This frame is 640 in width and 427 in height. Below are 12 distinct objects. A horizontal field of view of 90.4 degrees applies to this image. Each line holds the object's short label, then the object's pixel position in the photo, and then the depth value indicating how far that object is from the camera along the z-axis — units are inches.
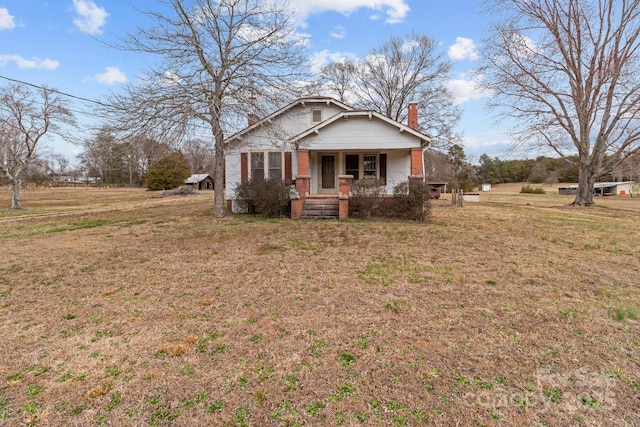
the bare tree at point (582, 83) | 690.8
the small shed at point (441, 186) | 1355.9
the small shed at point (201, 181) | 2121.1
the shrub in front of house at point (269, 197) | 471.8
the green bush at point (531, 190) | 1651.6
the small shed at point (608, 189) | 1680.6
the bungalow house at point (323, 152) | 480.7
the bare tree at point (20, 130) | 743.1
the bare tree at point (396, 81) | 1097.4
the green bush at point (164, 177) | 1738.4
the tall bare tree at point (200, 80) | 388.2
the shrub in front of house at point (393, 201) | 441.7
